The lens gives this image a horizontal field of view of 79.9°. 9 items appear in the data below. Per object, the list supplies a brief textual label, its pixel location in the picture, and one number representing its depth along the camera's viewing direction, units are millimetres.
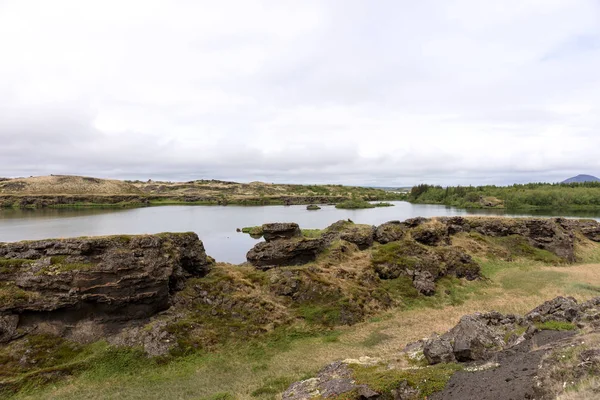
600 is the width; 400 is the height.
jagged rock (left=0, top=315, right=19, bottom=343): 21875
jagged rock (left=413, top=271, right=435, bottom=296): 36344
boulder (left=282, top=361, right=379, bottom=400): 14773
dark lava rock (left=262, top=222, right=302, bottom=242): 41000
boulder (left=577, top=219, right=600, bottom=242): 64188
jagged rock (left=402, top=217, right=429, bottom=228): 53969
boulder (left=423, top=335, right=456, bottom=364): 16500
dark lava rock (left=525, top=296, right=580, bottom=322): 19969
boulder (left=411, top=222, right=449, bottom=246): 48812
